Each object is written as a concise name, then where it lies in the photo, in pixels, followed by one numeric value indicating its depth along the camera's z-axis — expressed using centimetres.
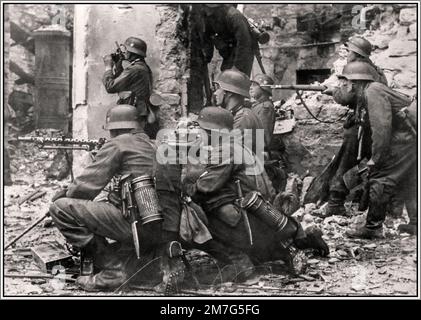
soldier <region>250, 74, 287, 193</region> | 878
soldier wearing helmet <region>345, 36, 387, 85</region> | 790
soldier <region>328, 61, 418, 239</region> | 737
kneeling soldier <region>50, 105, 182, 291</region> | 596
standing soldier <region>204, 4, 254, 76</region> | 866
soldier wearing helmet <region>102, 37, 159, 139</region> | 803
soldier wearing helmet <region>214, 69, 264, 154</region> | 738
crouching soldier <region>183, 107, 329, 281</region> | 638
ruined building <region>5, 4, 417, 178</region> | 875
